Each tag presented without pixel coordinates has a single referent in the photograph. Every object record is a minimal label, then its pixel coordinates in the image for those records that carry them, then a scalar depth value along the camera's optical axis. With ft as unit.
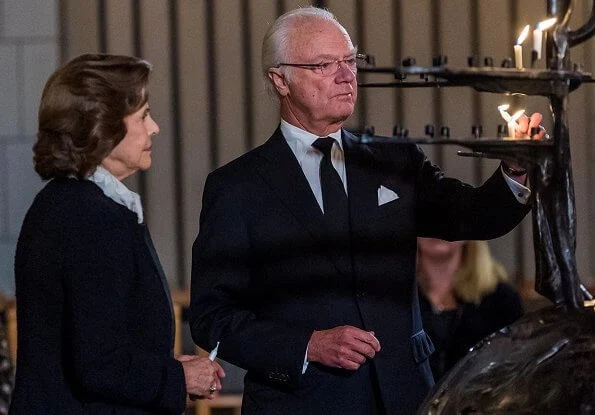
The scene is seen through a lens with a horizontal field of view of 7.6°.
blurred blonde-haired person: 33.42
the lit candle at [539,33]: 26.24
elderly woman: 28.76
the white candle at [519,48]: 26.58
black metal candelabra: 26.18
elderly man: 29.62
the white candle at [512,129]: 26.93
